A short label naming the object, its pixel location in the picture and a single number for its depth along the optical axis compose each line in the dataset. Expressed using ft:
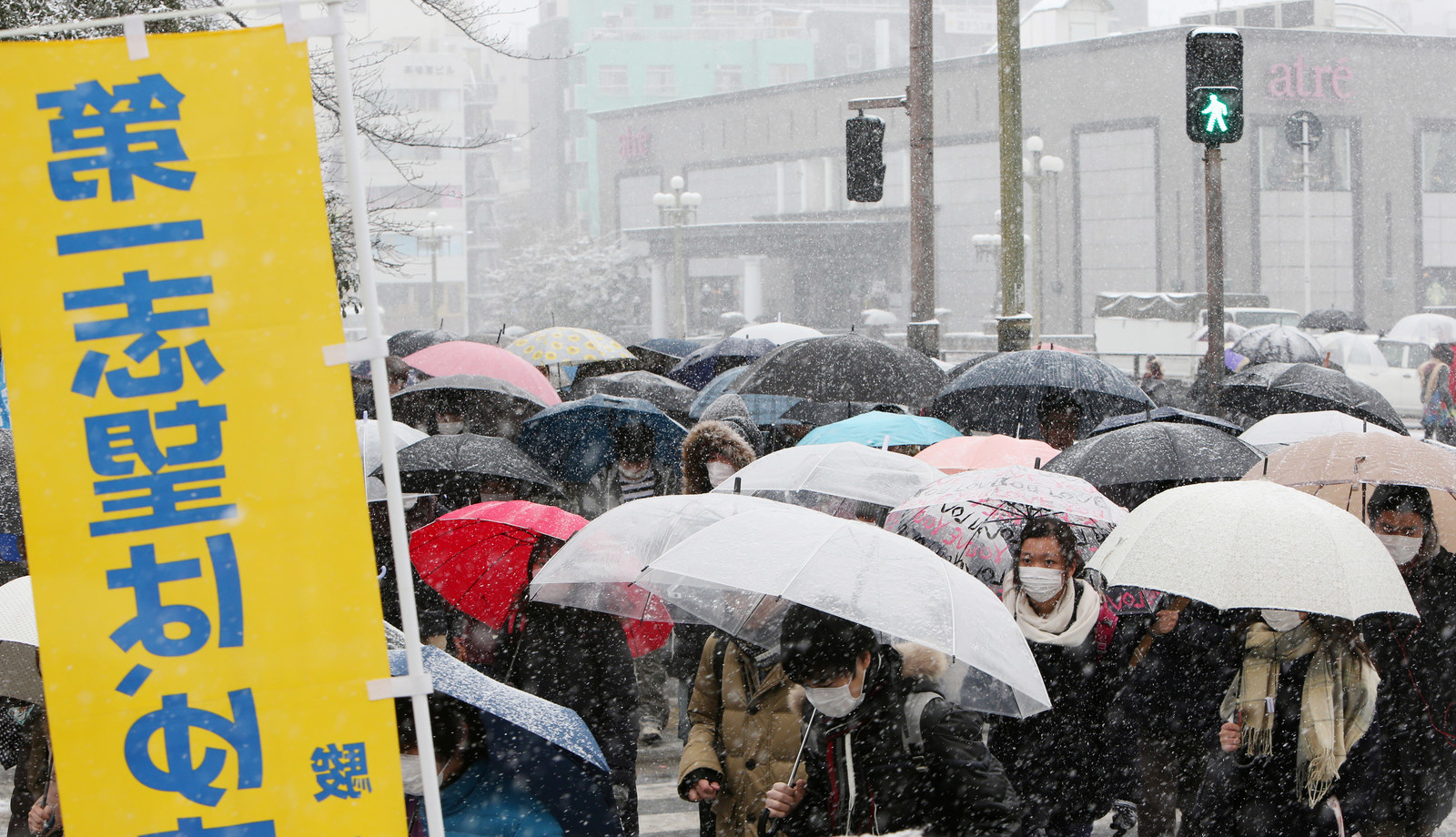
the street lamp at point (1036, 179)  121.49
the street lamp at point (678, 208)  135.44
